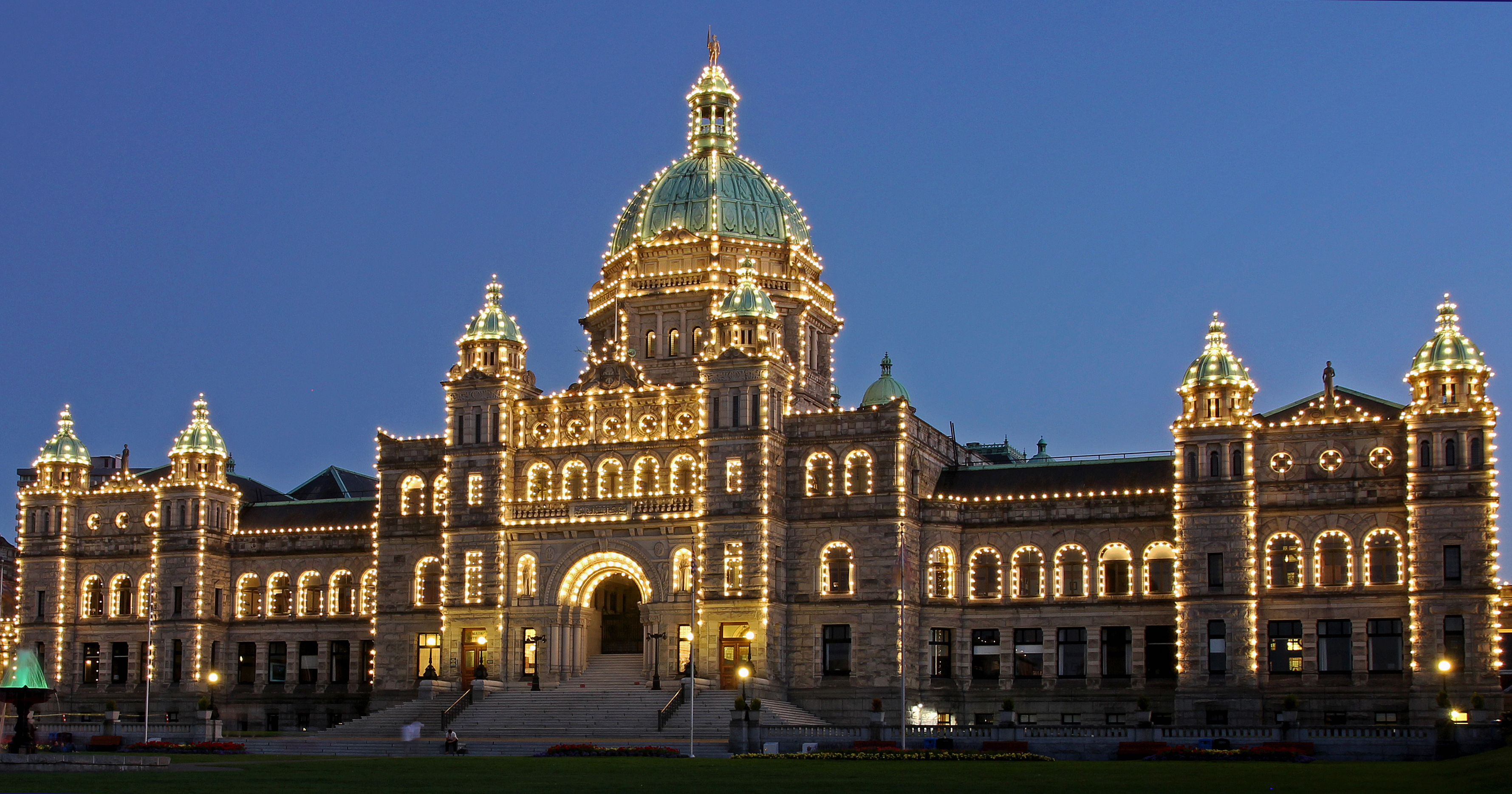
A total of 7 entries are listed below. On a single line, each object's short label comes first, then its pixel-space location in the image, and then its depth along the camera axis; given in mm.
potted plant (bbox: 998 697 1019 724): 77625
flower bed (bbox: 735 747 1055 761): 69188
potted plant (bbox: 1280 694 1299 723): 76688
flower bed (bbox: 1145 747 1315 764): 67688
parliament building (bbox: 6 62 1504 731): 87188
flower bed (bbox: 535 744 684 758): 74688
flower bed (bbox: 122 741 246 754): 79500
